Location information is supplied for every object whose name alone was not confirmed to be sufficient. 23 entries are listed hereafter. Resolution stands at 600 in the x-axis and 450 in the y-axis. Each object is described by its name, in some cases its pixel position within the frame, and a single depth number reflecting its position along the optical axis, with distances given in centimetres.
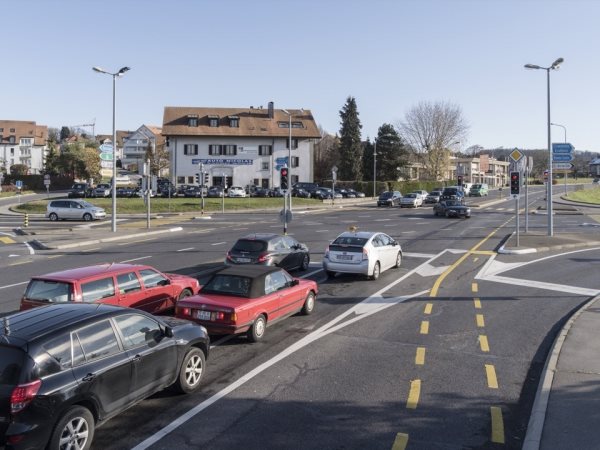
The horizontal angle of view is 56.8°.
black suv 549
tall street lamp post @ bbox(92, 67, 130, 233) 3294
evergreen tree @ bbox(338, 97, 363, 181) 9225
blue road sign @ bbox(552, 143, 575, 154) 3069
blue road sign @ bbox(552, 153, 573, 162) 3044
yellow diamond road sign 2670
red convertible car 1005
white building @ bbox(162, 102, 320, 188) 7919
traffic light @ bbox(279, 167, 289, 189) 2791
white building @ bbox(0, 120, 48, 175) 12888
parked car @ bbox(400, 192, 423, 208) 6003
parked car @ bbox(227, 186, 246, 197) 6894
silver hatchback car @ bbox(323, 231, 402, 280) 1708
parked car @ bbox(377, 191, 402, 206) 6197
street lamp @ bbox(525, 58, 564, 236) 2852
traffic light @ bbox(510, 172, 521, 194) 2556
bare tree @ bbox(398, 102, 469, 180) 9344
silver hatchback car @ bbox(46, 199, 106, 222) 4350
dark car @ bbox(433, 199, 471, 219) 4531
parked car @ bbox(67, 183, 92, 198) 6481
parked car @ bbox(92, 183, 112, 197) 6519
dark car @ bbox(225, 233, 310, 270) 1727
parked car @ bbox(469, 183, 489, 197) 8857
